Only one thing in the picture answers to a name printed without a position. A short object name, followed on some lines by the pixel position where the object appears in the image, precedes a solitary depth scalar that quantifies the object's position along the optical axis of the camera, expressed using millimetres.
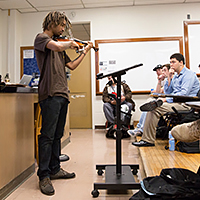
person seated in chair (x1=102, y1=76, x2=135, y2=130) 3866
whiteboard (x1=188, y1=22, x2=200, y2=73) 4508
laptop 2553
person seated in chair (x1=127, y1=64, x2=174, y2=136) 3094
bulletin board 4875
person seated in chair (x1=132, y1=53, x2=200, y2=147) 2650
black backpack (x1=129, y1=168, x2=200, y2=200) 1065
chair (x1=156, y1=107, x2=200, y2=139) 2420
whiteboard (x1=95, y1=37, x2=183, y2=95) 4586
